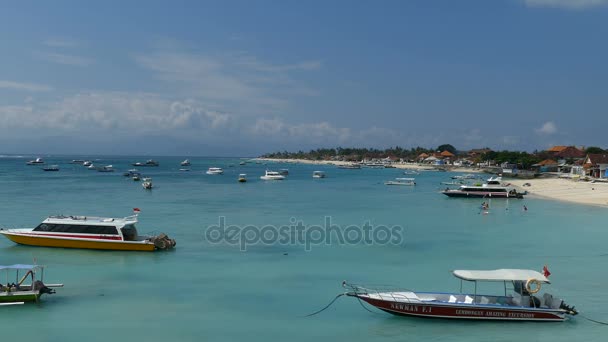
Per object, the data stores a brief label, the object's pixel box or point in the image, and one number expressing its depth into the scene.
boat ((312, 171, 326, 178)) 133.12
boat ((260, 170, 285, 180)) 119.00
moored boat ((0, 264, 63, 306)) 20.02
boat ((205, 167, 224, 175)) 143.38
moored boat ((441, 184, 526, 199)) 73.62
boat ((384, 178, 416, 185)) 105.19
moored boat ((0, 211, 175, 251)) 30.86
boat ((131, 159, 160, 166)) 193.93
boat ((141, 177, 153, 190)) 83.50
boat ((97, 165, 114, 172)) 150.68
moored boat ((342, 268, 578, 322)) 19.06
